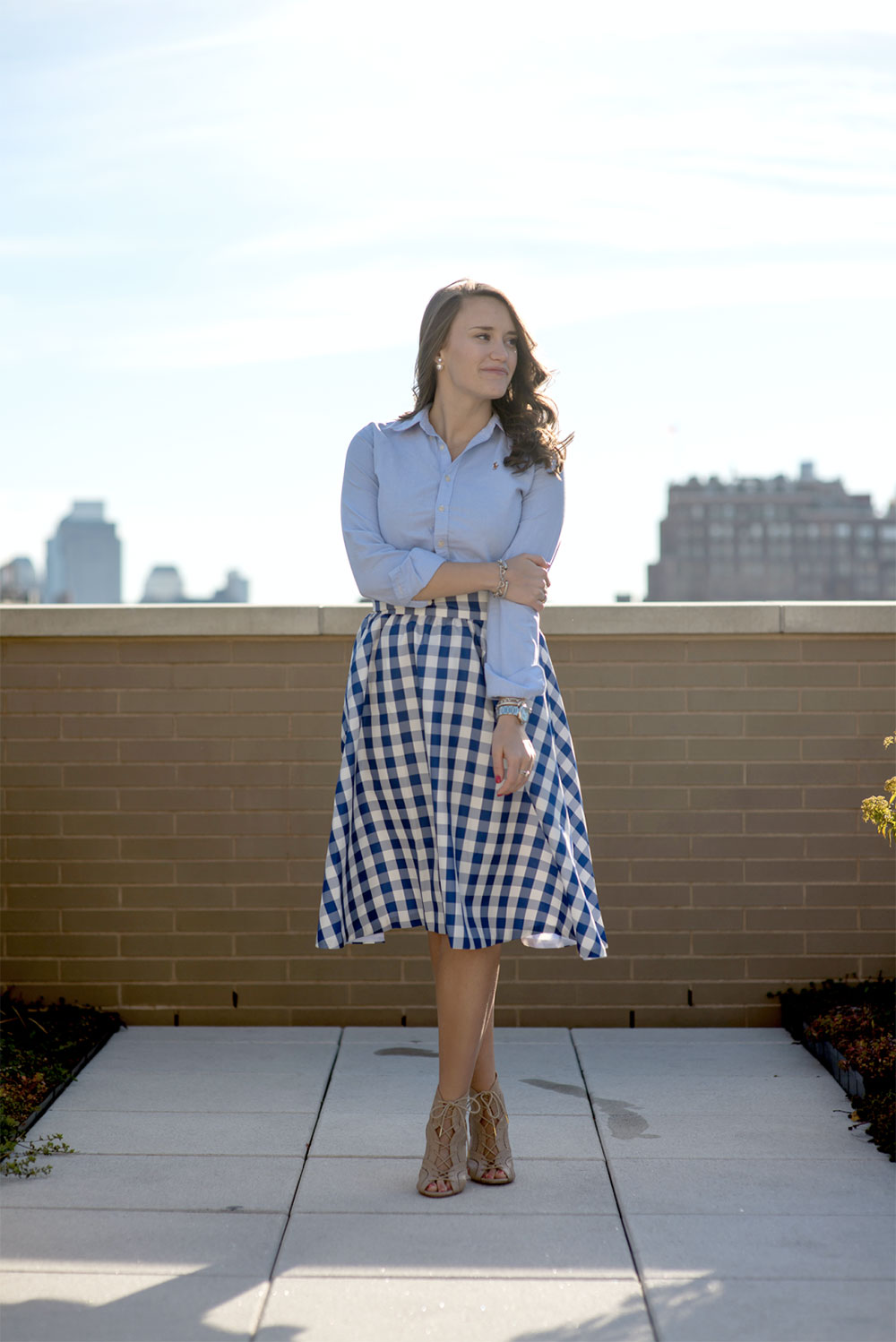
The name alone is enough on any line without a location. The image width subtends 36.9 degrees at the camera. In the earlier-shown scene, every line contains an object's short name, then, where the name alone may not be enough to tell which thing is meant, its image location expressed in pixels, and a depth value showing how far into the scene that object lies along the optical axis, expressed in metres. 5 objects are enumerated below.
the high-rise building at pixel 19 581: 111.38
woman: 2.63
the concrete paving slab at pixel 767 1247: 2.35
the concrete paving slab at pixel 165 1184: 2.68
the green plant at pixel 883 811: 3.38
